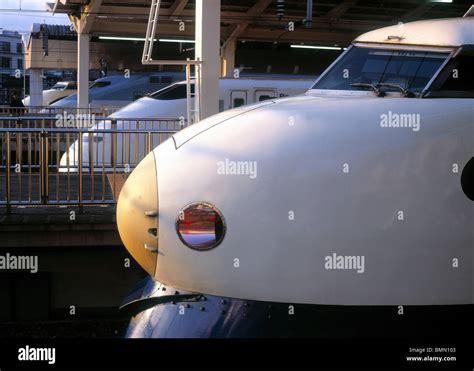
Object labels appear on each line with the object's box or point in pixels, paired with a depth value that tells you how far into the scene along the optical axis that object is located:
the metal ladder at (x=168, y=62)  8.16
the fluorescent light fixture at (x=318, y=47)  24.52
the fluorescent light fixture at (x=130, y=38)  23.55
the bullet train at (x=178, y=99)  15.55
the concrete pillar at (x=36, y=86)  42.16
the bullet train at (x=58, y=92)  50.20
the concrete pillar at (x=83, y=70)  23.66
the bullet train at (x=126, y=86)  33.06
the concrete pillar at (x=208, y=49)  9.05
